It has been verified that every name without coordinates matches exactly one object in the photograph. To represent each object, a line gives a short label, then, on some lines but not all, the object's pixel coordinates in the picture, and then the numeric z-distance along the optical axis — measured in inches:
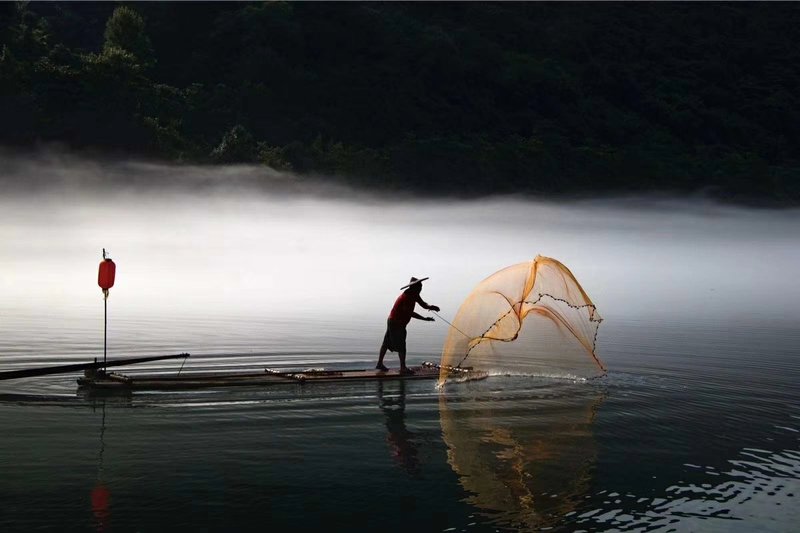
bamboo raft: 808.3
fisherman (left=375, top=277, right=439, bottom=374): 912.9
